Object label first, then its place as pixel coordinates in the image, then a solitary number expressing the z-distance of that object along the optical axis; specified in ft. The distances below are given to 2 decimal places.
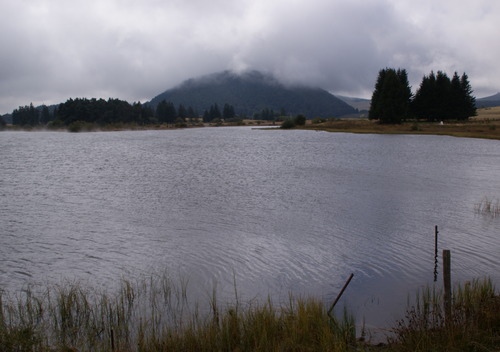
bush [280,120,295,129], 512.75
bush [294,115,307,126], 524.11
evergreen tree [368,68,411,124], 360.28
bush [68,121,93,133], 569.23
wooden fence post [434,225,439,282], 45.89
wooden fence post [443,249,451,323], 30.35
